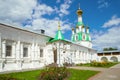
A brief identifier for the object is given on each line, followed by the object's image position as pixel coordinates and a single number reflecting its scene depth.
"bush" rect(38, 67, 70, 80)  4.22
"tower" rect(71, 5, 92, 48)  26.87
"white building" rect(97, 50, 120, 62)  33.56
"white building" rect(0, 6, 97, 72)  9.13
